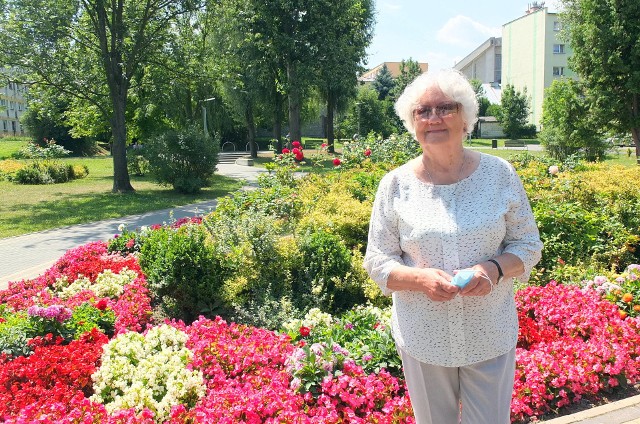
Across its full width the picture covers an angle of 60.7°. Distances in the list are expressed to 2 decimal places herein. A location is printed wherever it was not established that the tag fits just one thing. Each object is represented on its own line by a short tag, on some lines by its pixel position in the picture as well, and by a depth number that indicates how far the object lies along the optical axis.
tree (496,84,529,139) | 50.97
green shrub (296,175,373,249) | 6.29
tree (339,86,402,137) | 45.50
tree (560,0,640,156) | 17.89
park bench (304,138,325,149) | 44.18
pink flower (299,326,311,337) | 3.62
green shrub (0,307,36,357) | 3.89
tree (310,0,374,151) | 25.19
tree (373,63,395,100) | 59.50
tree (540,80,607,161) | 19.81
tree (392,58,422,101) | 54.09
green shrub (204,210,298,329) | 4.72
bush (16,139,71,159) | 23.64
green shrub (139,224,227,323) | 4.80
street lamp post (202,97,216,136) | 32.12
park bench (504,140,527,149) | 42.86
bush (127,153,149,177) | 22.78
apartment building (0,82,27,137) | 70.38
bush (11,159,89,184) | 21.17
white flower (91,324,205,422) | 3.19
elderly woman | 2.02
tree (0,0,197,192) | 14.84
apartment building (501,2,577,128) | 51.66
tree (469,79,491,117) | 60.06
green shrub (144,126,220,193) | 17.20
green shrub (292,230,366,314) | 5.01
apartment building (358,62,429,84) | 90.00
